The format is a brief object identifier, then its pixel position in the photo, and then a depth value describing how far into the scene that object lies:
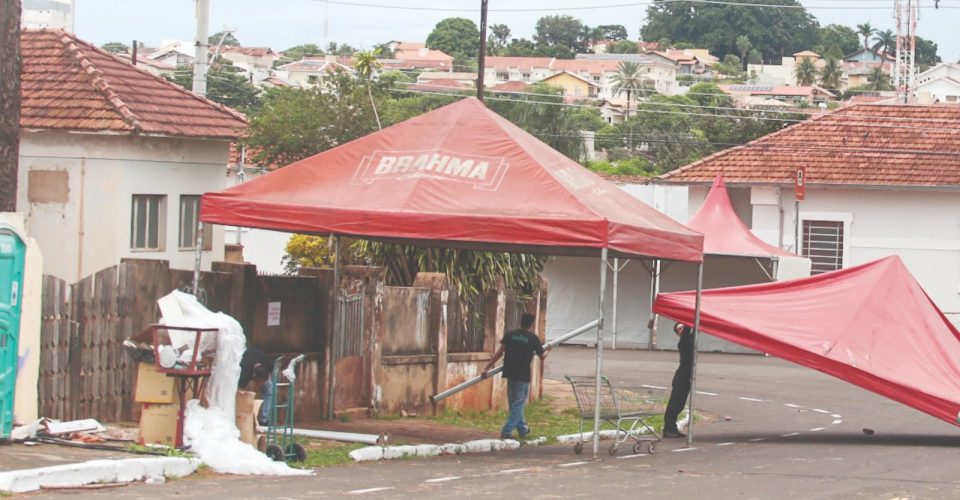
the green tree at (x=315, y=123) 42.31
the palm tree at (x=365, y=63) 45.53
